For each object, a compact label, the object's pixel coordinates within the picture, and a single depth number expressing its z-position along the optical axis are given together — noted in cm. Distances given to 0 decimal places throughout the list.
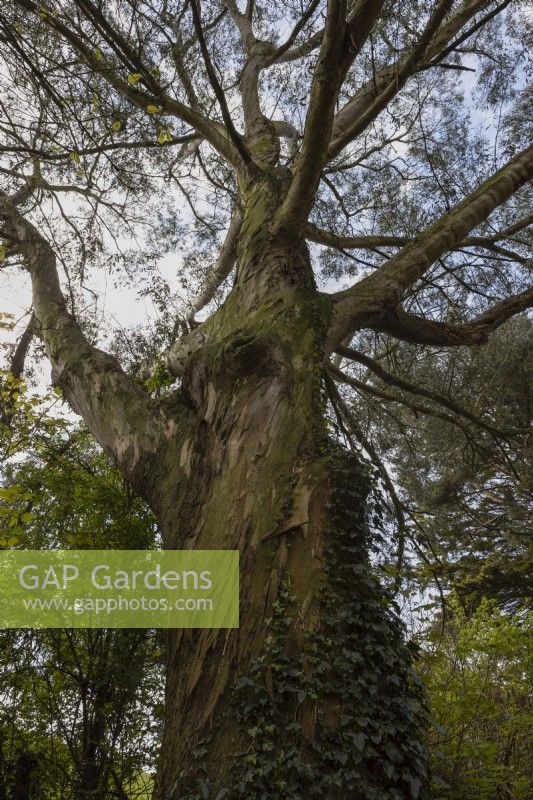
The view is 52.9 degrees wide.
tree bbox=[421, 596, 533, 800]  311
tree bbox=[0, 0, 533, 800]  186
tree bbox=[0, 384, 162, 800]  303
